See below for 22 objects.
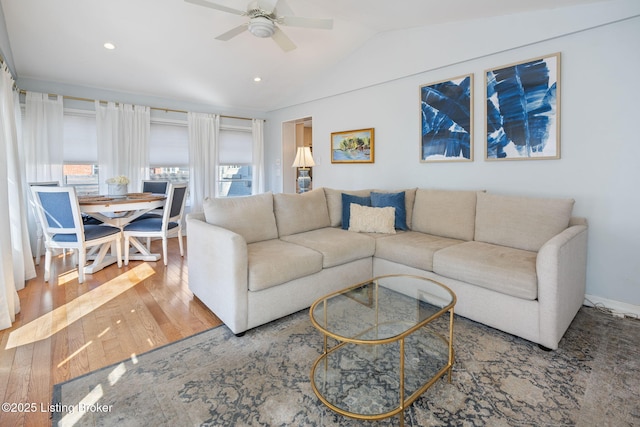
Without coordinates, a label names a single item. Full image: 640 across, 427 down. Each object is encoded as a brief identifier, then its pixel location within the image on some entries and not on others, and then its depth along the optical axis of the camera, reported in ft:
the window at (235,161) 19.40
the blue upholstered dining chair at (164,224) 12.39
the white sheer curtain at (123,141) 14.93
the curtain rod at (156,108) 13.51
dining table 10.65
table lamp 15.01
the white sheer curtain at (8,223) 7.36
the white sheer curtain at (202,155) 17.92
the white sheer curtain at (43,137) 12.97
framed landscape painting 14.46
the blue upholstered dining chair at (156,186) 15.27
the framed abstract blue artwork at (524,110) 9.02
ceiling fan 8.60
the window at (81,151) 14.21
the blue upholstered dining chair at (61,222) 9.64
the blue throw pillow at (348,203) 11.21
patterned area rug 4.67
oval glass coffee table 4.93
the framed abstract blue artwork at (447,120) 10.96
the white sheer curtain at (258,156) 20.42
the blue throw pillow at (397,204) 10.96
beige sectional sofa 6.71
